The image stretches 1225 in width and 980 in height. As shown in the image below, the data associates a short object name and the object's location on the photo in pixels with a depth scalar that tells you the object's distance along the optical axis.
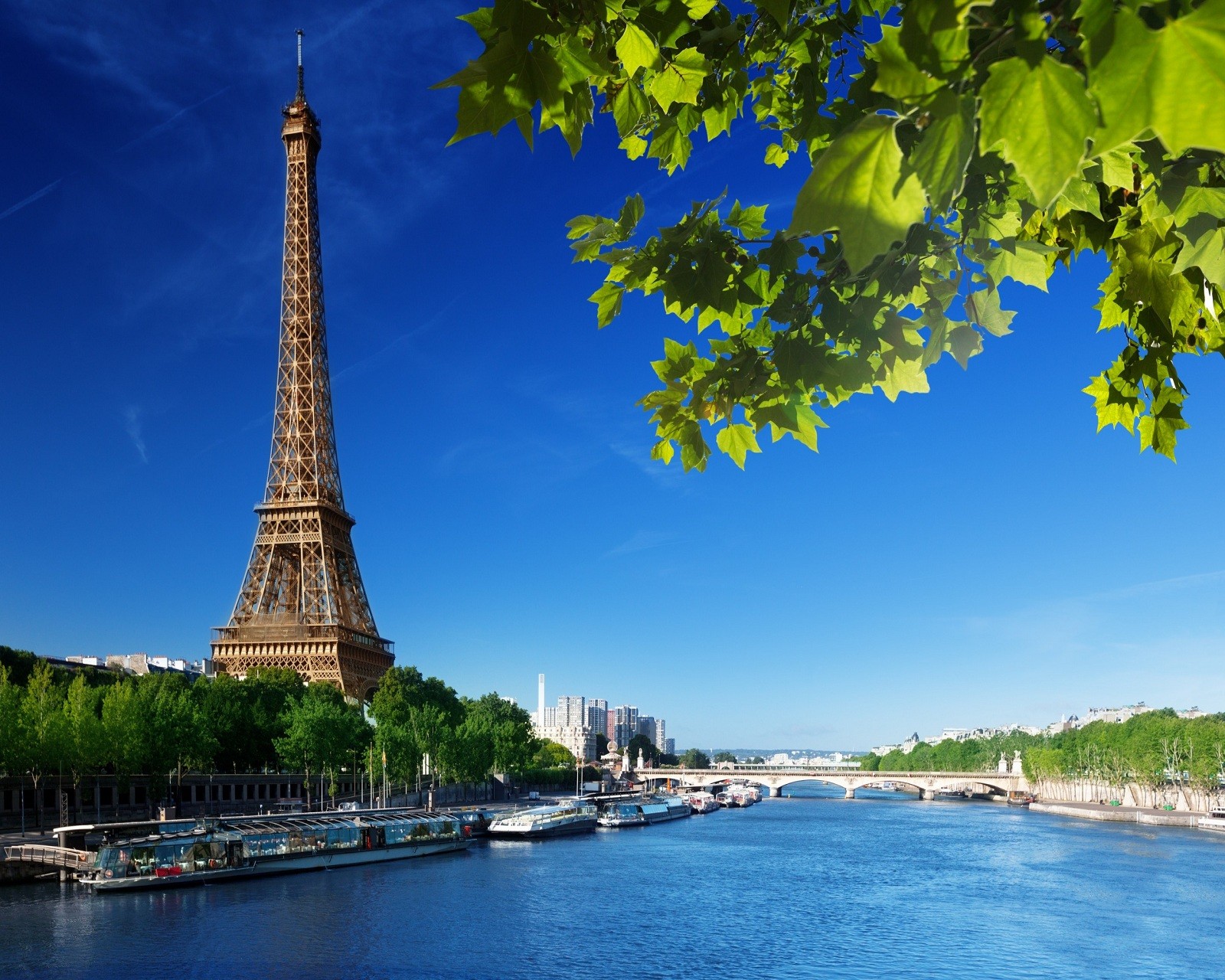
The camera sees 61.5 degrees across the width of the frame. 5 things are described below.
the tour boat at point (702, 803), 111.94
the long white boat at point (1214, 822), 79.50
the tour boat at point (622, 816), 83.00
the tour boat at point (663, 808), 93.06
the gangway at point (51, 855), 39.97
